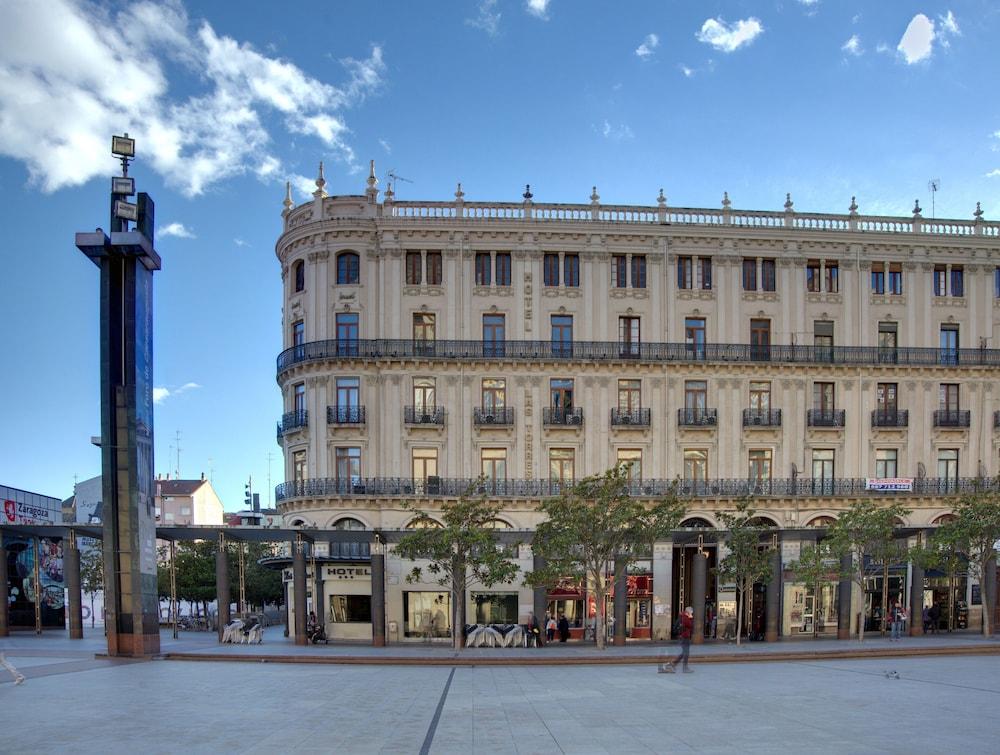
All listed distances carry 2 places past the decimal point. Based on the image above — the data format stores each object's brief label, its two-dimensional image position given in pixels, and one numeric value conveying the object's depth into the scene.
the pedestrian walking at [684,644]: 25.75
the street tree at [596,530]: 34.62
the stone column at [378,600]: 36.53
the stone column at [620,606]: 36.75
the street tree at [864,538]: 36.94
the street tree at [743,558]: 37.03
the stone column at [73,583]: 37.47
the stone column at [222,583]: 35.75
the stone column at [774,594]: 38.75
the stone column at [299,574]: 36.88
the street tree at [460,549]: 34.09
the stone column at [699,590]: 37.25
